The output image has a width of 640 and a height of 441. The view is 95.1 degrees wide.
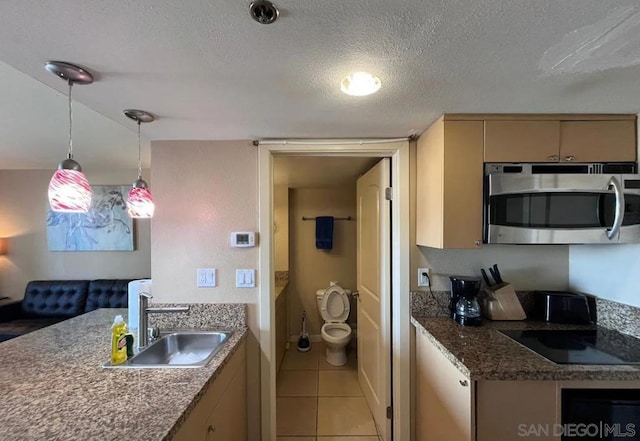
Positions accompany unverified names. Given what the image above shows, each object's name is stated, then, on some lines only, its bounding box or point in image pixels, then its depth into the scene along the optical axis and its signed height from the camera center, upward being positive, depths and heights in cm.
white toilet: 317 -119
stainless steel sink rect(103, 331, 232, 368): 165 -77
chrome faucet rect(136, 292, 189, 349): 161 -54
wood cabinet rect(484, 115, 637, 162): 152 +41
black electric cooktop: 127 -62
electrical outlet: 187 -38
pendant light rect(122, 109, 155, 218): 151 +11
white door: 200 -57
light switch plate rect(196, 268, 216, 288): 188 -38
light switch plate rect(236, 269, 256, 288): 189 -39
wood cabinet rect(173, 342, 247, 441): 110 -88
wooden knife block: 177 -53
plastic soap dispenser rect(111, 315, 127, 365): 136 -59
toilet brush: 360 -153
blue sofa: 344 -96
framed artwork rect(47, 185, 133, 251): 364 -14
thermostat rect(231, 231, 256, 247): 188 -13
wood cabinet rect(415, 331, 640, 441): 119 -78
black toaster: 171 -54
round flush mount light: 112 +53
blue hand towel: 376 -18
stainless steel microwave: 146 +7
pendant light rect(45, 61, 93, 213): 107 +14
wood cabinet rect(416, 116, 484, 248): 153 +18
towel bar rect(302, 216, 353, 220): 388 +0
